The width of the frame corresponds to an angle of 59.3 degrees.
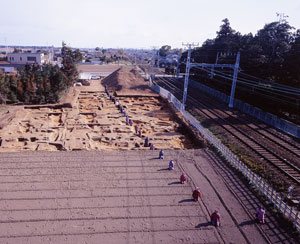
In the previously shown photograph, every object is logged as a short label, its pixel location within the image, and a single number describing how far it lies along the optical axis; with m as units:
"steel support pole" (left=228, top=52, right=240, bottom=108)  36.74
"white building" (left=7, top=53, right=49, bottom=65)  93.31
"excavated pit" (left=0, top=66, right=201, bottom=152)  24.30
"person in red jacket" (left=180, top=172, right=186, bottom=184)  17.11
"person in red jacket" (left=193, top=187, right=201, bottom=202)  15.09
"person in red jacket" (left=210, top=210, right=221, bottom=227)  12.99
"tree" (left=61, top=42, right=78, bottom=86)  52.92
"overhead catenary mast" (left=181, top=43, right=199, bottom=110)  32.34
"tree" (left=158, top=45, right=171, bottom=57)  185.82
